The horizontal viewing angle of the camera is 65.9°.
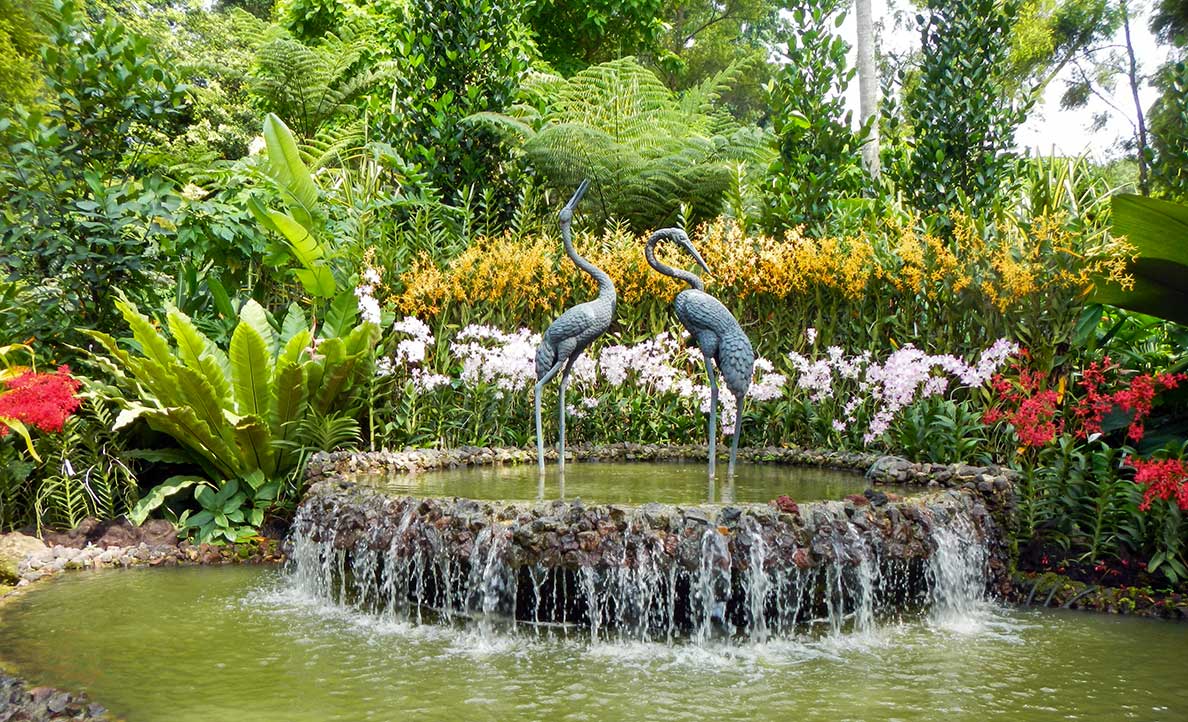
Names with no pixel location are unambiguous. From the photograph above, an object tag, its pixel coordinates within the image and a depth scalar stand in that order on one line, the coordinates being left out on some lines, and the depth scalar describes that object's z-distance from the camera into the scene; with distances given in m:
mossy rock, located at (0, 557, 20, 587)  5.17
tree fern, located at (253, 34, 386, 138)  10.59
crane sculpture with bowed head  5.15
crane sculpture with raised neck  5.27
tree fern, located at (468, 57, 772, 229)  8.30
